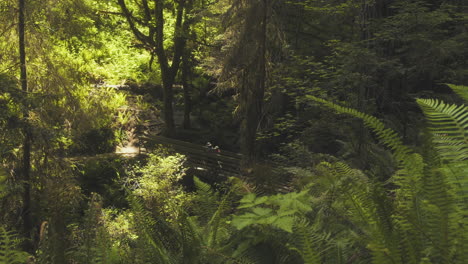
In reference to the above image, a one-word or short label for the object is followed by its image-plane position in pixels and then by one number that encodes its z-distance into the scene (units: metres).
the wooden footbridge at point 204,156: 15.74
